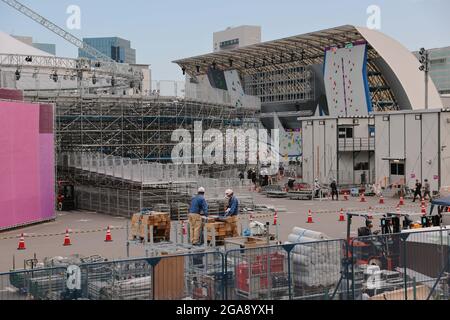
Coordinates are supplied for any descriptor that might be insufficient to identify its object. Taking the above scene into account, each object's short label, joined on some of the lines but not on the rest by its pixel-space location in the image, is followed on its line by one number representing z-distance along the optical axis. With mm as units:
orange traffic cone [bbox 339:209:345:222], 25984
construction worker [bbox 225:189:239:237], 15172
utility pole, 43625
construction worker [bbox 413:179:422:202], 33556
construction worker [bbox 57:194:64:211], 31953
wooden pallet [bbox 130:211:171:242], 15993
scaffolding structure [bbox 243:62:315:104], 74938
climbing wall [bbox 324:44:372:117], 60375
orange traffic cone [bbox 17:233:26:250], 19875
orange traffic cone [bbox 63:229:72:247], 20609
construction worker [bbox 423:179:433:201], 33875
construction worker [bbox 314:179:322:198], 36684
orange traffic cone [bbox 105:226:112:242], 21316
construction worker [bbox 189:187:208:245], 15188
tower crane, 50950
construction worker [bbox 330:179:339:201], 35406
